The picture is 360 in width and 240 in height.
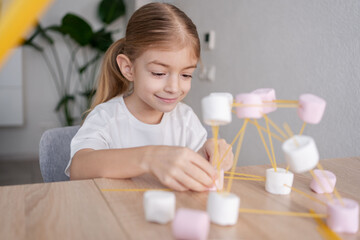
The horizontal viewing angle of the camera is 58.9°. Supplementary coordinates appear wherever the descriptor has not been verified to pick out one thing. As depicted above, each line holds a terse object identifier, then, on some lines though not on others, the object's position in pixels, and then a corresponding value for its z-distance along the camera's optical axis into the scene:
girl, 0.61
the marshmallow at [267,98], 0.54
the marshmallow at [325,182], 0.62
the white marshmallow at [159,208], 0.45
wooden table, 0.43
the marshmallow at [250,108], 0.50
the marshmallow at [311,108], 0.51
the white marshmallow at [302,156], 0.44
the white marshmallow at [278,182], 0.61
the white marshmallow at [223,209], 0.44
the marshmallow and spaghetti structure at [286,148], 0.45
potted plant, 3.08
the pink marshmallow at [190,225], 0.39
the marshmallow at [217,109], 0.49
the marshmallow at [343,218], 0.45
